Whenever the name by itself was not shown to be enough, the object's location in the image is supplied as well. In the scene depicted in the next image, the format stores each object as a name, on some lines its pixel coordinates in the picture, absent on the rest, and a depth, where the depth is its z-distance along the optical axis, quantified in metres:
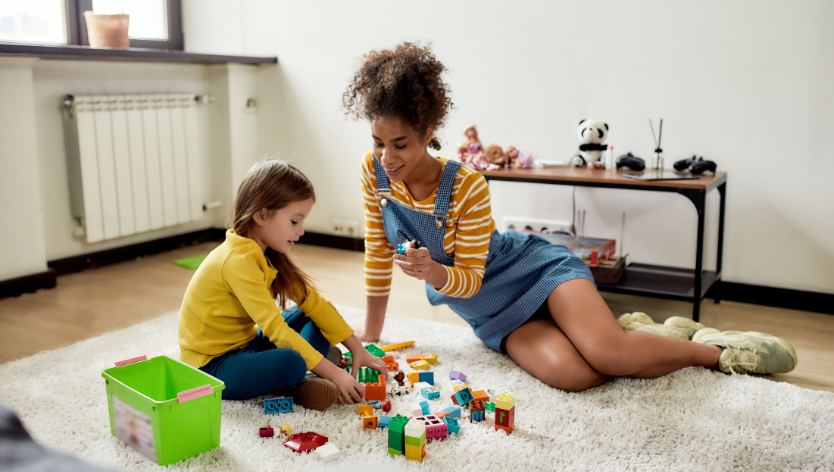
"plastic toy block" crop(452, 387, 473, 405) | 1.49
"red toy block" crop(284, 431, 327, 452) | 1.29
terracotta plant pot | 2.61
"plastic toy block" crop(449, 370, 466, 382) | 1.65
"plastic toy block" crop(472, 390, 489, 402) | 1.49
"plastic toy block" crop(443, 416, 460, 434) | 1.37
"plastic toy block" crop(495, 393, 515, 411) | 1.36
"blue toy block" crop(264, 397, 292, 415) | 1.44
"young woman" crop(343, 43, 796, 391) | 1.50
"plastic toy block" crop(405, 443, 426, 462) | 1.25
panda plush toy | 2.39
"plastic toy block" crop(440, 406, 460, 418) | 1.43
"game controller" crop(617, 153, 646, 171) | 2.29
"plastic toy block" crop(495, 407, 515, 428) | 1.37
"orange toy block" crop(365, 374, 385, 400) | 1.49
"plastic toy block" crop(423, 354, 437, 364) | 1.76
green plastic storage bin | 1.19
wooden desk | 2.02
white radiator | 2.62
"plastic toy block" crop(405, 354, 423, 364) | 1.74
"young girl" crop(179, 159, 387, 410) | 1.39
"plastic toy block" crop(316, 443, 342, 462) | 1.26
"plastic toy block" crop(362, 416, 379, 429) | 1.38
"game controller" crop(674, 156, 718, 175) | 2.21
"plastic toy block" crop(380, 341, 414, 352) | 1.86
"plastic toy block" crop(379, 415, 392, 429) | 1.38
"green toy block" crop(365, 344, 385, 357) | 1.75
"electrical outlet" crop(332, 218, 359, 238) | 3.15
